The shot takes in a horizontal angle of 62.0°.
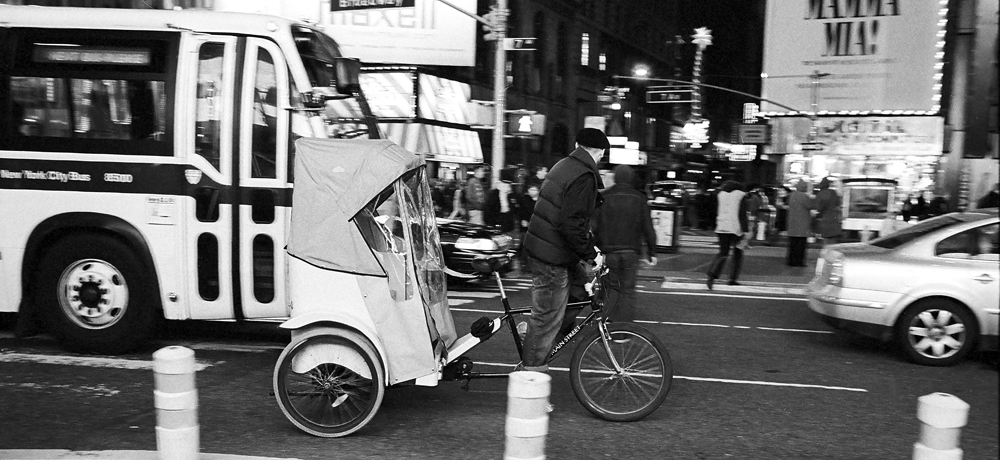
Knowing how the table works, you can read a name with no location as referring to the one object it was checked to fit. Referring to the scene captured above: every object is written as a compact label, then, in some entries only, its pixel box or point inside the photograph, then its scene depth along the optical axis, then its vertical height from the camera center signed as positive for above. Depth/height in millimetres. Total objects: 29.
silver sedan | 8133 -1240
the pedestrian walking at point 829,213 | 16969 -1013
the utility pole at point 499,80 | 19641 +1768
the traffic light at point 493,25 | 19797 +3074
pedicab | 5359 -910
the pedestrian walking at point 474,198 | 18719 -1010
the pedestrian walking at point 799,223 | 16984 -1241
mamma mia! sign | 29188 +3955
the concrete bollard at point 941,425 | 3264 -1016
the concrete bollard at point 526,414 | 3643 -1135
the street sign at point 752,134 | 28812 +962
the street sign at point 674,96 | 31491 +2481
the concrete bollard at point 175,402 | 4047 -1252
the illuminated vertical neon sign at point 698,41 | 53278 +7838
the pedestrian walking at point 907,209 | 23641 -1266
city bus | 7309 -152
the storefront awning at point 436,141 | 32312 +501
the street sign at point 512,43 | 19609 +2663
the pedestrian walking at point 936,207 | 23078 -1135
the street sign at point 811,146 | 28281 +565
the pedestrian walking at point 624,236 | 8125 -770
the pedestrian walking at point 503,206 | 18000 -1156
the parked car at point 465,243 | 13000 -1406
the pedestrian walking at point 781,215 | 26117 -1683
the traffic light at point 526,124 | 19891 +746
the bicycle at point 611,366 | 5754 -1452
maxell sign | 26250 +3782
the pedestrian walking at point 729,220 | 13750 -987
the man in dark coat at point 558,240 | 5824 -590
